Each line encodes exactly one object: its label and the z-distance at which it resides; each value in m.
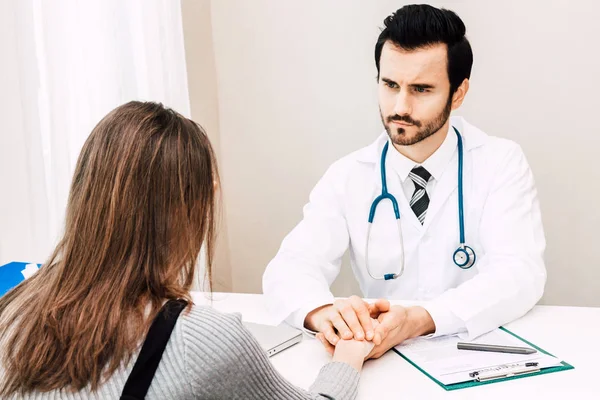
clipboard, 1.15
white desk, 1.12
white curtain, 1.63
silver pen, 1.27
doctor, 1.75
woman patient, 0.82
